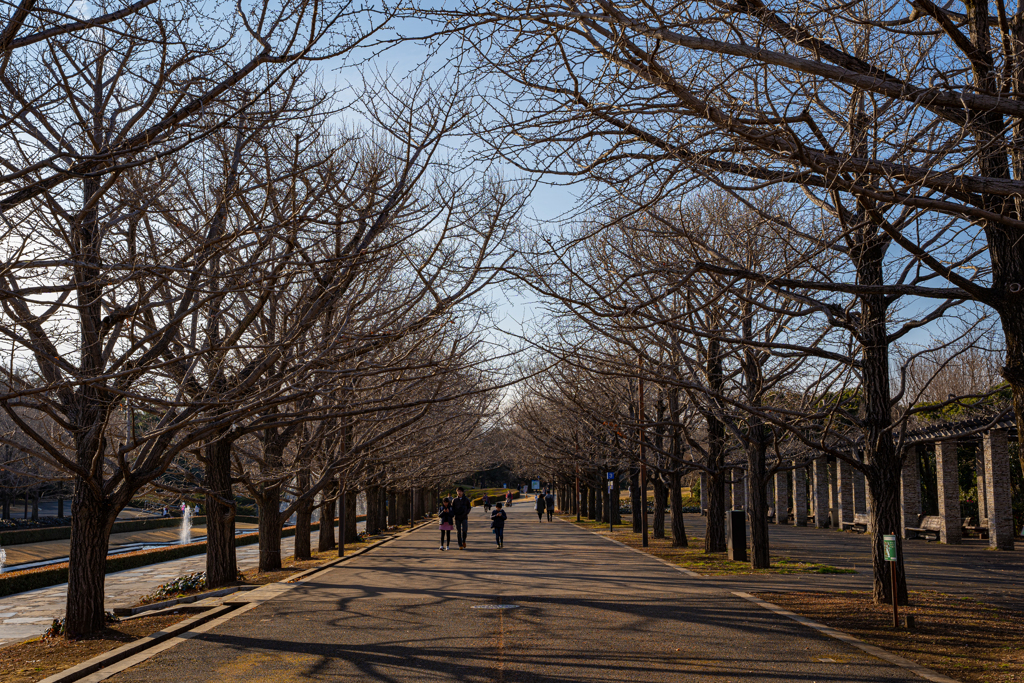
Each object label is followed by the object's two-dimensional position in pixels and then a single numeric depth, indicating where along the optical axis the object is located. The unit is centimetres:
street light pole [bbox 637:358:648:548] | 2317
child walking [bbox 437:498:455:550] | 2627
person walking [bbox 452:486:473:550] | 2669
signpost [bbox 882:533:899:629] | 1021
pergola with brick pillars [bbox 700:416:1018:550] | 2472
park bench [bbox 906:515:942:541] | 2873
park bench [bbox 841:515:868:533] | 3362
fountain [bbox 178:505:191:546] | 4998
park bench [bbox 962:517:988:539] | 2964
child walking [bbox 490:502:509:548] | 2694
